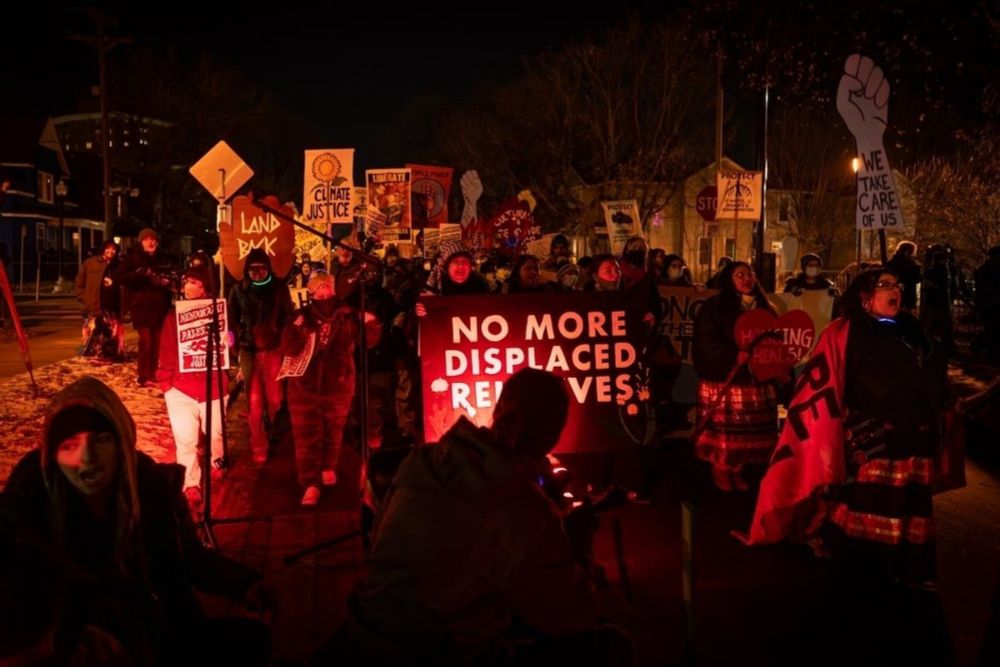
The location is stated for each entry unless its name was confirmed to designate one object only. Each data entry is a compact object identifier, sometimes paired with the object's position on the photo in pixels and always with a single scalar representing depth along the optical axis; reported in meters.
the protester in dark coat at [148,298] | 12.24
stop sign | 19.95
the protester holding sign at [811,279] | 11.50
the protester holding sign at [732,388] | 7.58
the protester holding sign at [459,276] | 8.19
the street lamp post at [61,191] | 40.34
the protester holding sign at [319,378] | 7.29
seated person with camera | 2.49
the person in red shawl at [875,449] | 5.25
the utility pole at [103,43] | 32.95
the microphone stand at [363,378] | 5.75
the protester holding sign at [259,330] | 8.22
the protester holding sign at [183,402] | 6.90
